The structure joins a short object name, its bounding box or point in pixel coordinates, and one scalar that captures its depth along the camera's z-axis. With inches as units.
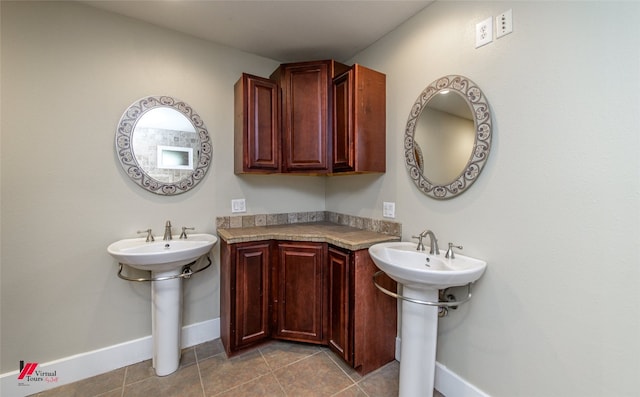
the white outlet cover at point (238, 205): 89.2
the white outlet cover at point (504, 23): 50.0
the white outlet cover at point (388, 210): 76.9
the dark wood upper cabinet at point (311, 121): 74.7
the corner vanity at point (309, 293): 68.1
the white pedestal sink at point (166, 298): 66.0
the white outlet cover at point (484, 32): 53.4
